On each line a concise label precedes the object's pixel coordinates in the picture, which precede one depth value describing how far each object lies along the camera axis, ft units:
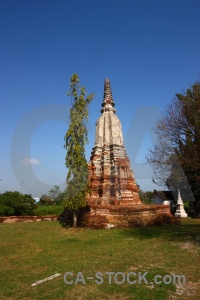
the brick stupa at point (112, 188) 39.99
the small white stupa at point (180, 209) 71.92
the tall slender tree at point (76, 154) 41.32
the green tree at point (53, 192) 130.85
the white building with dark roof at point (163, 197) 108.59
